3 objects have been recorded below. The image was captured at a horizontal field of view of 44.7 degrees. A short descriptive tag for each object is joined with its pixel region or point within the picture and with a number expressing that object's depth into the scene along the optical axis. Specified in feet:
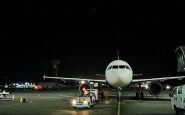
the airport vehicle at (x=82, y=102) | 53.50
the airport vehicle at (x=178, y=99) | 38.45
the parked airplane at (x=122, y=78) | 69.65
